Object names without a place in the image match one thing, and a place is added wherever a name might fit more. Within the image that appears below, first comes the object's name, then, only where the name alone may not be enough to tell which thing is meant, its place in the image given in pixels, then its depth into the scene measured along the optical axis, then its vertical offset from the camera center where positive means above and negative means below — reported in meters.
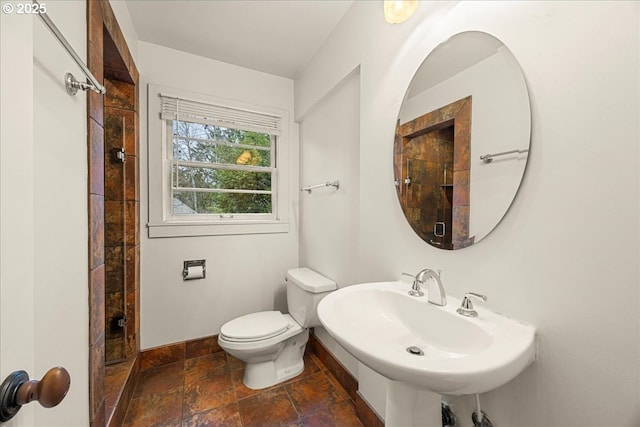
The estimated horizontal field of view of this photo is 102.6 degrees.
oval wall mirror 0.80 +0.26
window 1.92 +0.37
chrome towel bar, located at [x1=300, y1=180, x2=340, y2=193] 1.76 +0.20
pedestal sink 0.59 -0.36
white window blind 1.94 +0.79
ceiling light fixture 0.94 +0.76
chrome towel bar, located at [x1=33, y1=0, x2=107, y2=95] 0.65 +0.46
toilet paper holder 1.97 -0.42
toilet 1.60 -0.79
